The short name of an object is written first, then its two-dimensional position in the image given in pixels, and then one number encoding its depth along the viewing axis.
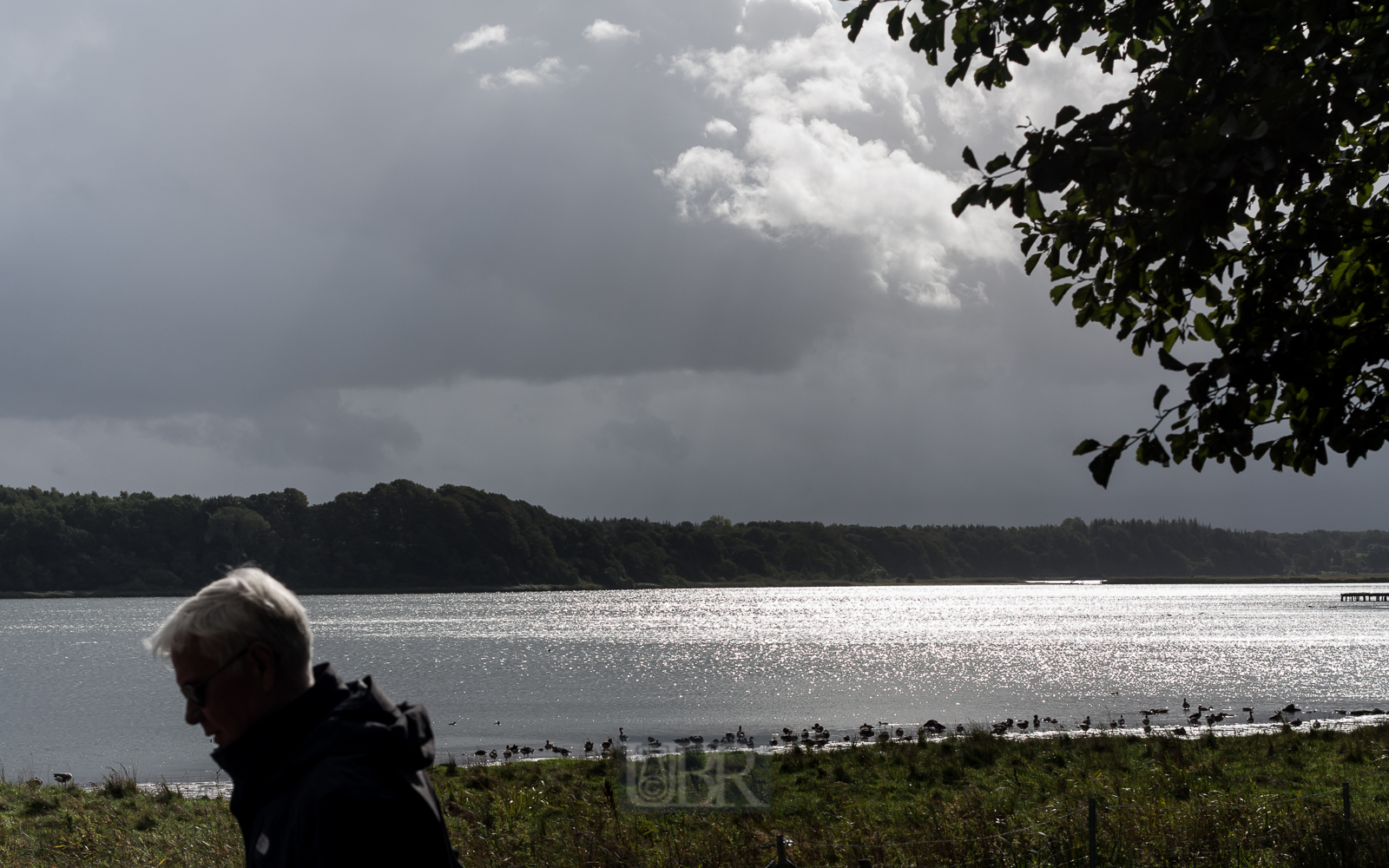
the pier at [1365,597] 153.75
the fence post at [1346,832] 8.79
